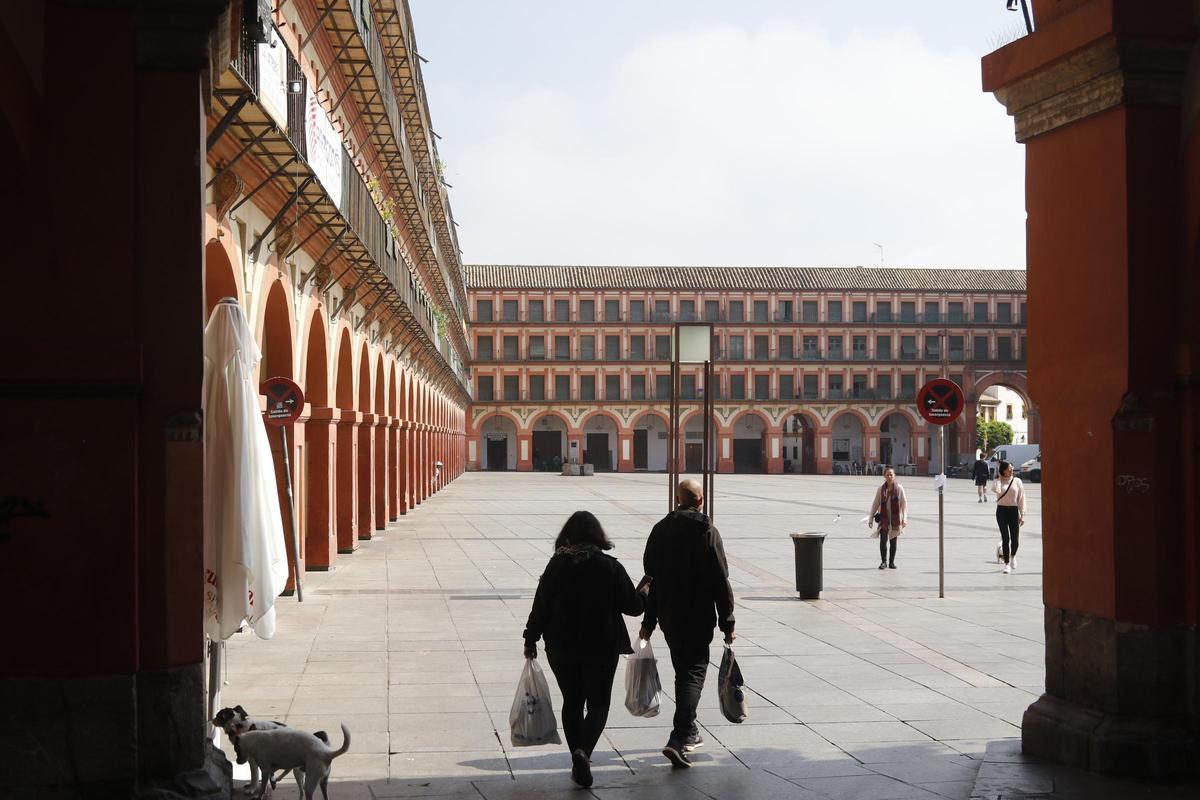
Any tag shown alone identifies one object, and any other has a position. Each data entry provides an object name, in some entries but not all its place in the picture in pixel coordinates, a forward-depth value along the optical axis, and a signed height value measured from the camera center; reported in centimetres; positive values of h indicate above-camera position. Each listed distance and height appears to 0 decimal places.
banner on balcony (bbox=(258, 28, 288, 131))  1123 +313
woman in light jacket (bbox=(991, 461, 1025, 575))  1748 -129
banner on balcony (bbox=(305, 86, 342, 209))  1348 +304
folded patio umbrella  640 -39
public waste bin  1449 -171
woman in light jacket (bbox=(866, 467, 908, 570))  1791 -139
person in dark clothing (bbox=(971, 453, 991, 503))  3860 -177
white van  6397 -183
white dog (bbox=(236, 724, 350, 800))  594 -158
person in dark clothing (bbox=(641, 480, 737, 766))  730 -104
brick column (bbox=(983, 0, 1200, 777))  680 +8
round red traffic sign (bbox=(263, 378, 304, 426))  1328 +17
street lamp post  1197 +64
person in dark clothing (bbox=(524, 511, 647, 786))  672 -110
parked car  6084 -263
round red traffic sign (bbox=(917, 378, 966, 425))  1438 +18
